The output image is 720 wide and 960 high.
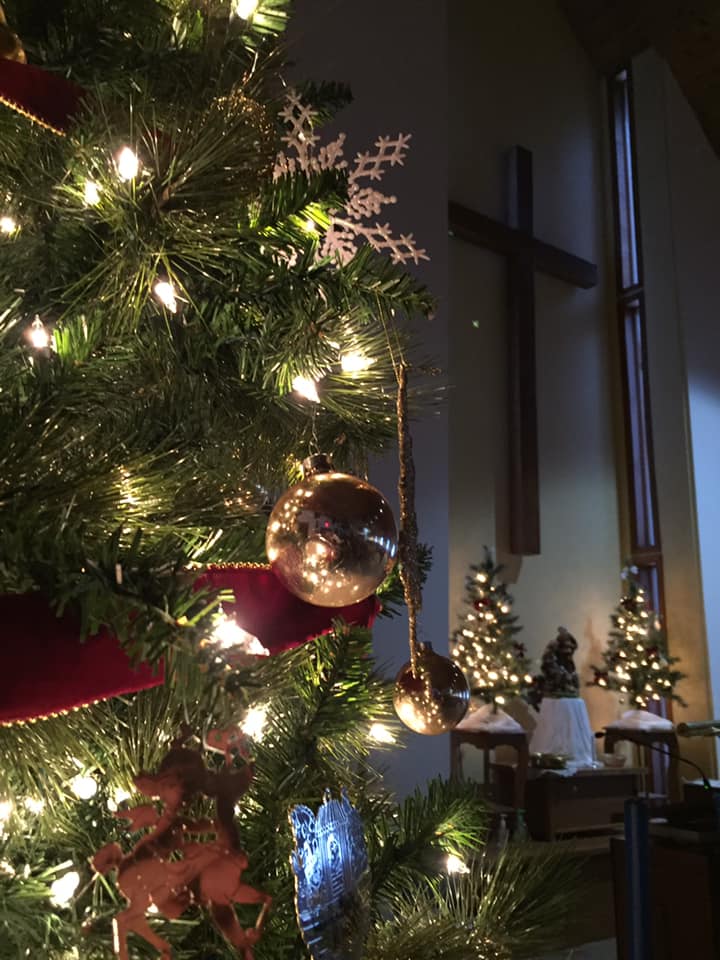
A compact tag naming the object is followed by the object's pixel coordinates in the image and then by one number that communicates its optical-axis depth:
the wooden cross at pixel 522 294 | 5.21
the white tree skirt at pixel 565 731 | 4.46
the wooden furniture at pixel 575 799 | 4.05
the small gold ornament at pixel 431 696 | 0.63
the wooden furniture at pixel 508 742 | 4.13
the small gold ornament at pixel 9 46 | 0.67
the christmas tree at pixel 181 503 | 0.40
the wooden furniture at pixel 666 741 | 4.74
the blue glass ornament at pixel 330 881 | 0.49
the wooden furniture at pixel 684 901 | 1.53
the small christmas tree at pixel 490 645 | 4.46
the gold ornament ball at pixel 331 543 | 0.51
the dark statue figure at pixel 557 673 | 4.66
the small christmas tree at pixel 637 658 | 5.02
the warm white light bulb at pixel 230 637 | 0.37
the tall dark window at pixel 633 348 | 5.71
